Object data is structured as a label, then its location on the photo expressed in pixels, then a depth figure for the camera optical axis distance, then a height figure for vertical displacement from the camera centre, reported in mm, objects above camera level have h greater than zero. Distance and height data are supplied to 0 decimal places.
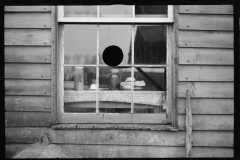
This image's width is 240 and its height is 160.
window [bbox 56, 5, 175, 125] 2684 +144
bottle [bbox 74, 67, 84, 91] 2738 +14
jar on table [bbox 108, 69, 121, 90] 2738 +13
